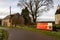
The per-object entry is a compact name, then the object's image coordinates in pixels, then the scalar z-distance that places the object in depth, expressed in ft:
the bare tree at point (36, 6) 86.43
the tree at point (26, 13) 93.73
